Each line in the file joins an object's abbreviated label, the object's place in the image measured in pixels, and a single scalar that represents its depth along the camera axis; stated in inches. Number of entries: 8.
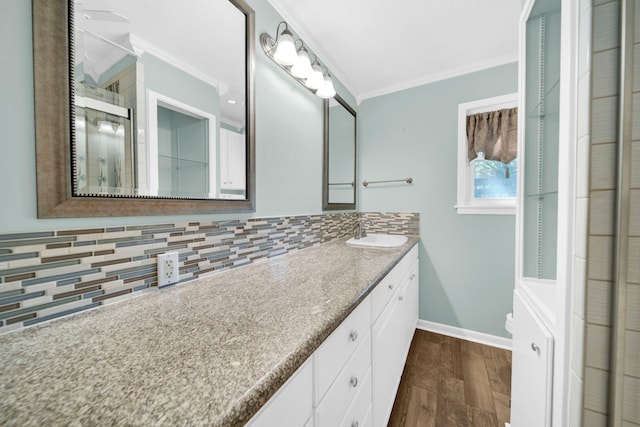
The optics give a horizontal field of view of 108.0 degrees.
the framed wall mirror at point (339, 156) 75.1
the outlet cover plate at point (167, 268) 31.9
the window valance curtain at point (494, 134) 74.4
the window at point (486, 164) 75.4
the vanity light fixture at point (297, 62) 50.6
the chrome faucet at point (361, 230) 82.0
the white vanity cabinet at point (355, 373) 19.4
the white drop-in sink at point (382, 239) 71.5
